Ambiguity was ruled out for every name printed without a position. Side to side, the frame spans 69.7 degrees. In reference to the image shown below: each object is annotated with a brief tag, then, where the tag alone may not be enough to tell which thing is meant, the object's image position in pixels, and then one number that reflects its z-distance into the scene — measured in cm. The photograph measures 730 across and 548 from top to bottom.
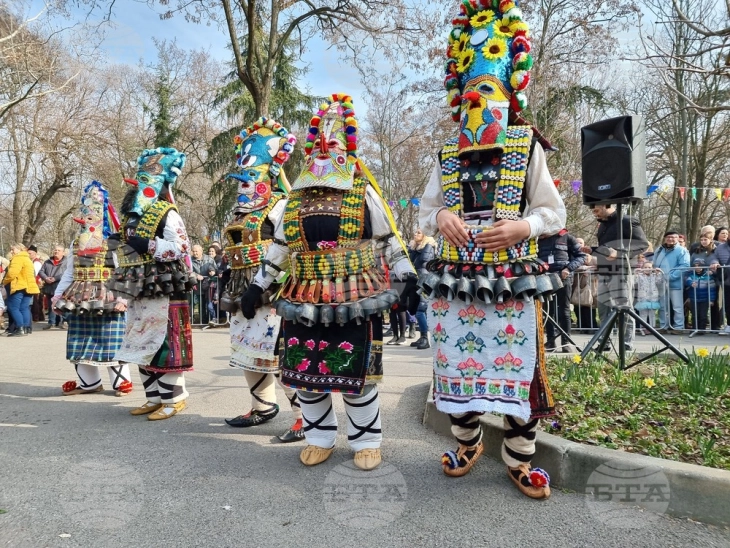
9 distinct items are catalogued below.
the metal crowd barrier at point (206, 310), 1265
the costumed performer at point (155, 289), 450
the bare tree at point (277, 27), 1092
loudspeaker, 476
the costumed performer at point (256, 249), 412
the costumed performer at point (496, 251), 270
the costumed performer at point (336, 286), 319
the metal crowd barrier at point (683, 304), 888
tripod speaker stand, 446
